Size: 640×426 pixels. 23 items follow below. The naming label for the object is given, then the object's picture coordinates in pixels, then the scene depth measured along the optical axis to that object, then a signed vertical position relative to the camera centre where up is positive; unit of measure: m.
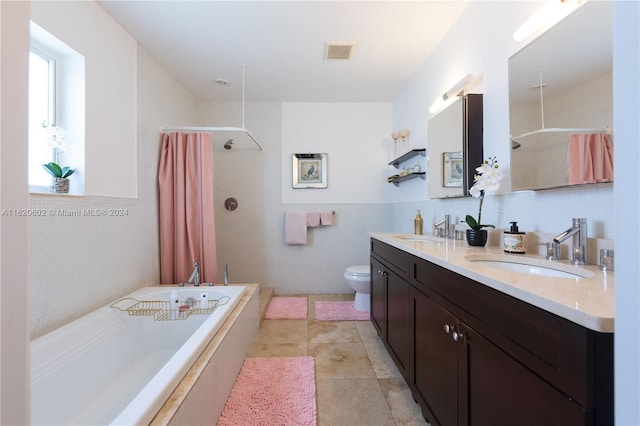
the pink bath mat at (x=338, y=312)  2.51 -1.00
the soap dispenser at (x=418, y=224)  2.29 -0.10
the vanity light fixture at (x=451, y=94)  1.66 +0.83
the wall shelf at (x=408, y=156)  2.35 +0.56
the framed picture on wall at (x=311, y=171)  3.17 +0.51
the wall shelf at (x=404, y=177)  2.37 +0.35
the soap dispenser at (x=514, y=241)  1.20 -0.13
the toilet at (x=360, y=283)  2.48 -0.68
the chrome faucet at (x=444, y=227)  1.90 -0.11
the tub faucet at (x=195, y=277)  2.14 -0.53
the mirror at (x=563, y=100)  0.90 +0.46
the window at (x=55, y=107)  1.43 +0.61
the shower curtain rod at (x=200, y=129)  2.36 +0.76
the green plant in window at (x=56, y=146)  1.41 +0.37
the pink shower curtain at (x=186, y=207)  2.31 +0.05
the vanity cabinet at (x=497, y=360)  0.52 -0.40
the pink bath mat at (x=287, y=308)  2.54 -0.99
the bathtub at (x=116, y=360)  1.04 -0.75
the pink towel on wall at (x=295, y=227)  3.08 -0.17
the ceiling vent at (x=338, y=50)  2.04 +1.31
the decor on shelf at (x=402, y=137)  2.74 +0.83
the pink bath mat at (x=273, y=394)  1.32 -1.03
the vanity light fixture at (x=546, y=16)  1.05 +0.84
